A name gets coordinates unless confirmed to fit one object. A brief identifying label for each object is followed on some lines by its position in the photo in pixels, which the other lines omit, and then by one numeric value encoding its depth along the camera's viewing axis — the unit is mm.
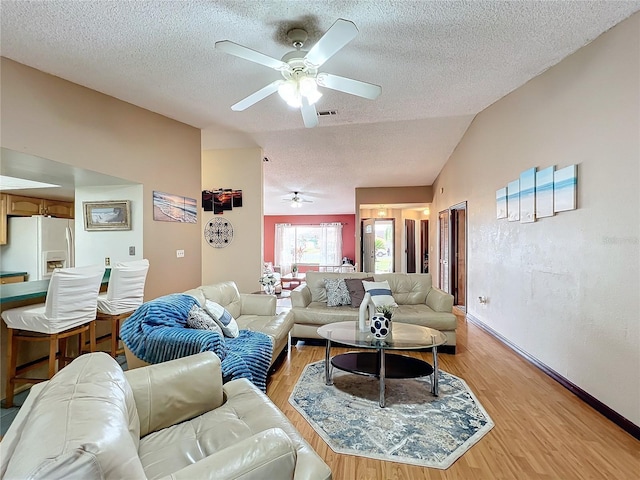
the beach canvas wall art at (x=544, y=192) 2920
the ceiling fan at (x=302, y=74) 1917
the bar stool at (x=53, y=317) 2307
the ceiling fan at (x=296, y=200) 8270
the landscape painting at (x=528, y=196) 3184
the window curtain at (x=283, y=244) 11453
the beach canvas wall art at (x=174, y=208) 3826
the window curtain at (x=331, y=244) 11250
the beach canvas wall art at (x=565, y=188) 2611
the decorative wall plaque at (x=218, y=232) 5309
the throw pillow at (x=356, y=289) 3988
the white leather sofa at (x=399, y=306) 3547
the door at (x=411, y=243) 9047
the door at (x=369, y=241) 8805
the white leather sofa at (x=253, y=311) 3000
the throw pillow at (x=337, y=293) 3994
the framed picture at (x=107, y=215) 3654
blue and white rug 1896
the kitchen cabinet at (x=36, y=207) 4332
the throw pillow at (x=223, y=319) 2594
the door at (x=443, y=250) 6391
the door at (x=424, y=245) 9016
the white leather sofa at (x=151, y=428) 710
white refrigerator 4371
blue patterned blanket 2039
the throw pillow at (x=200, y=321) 2361
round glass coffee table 2477
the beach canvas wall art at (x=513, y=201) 3492
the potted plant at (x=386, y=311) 2689
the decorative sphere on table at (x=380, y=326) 2635
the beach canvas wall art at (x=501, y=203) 3830
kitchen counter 2223
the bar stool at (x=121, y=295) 2895
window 11312
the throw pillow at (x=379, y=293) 2927
